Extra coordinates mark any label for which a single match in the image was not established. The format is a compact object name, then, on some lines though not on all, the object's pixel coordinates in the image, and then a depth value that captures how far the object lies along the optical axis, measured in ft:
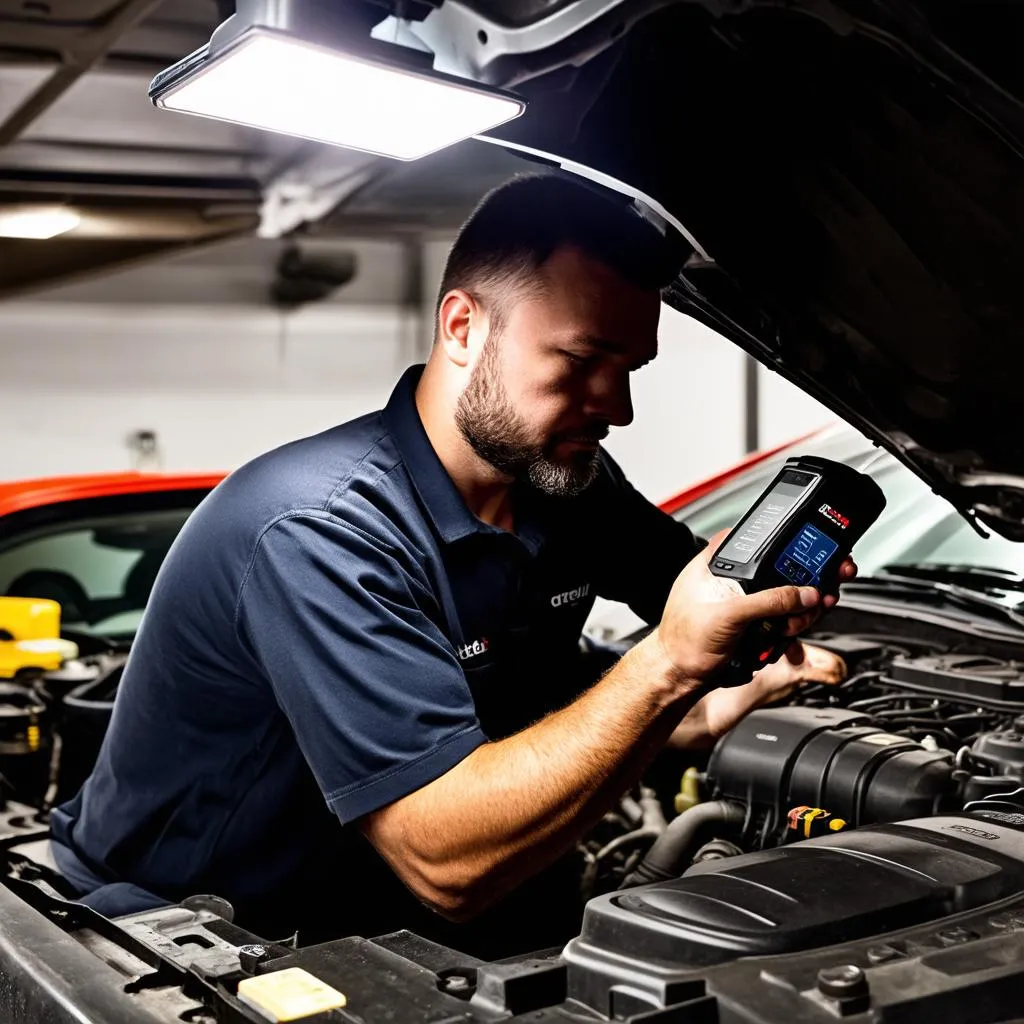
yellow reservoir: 7.64
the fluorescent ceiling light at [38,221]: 18.38
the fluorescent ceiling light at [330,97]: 3.42
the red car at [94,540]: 8.46
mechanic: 4.13
